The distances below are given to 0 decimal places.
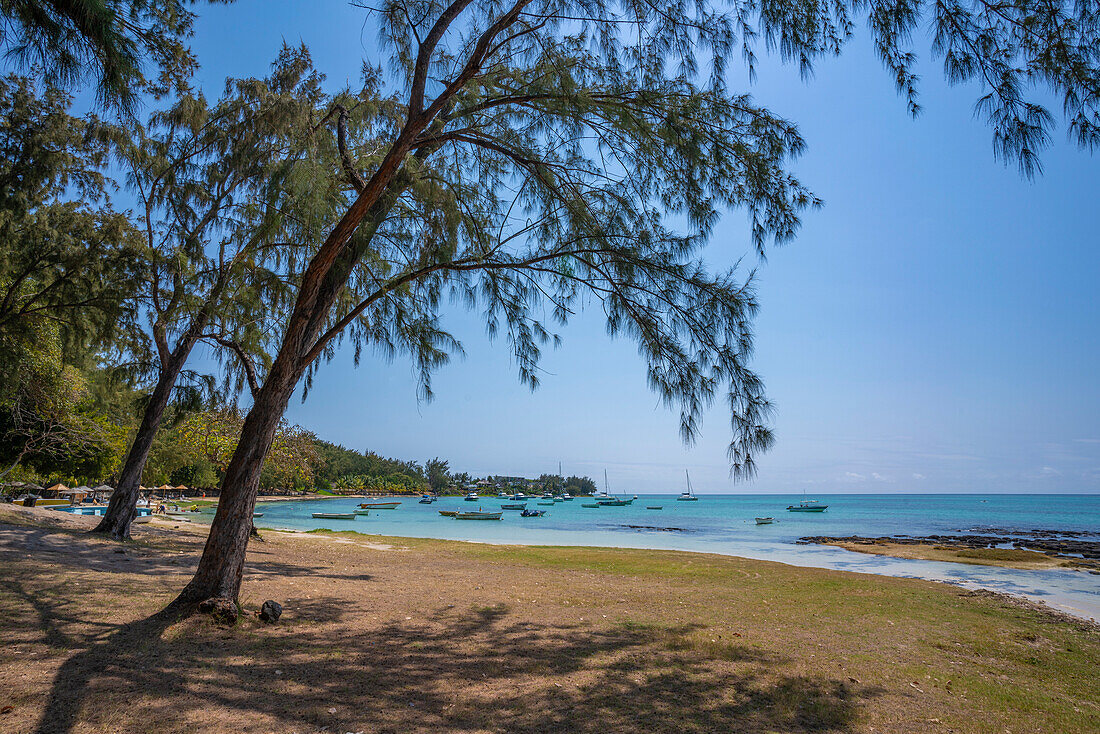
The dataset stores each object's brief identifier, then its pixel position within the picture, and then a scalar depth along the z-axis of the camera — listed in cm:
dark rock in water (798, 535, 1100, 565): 2319
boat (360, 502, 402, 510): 5829
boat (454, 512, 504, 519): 3851
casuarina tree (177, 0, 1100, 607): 489
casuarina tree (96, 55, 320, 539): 887
